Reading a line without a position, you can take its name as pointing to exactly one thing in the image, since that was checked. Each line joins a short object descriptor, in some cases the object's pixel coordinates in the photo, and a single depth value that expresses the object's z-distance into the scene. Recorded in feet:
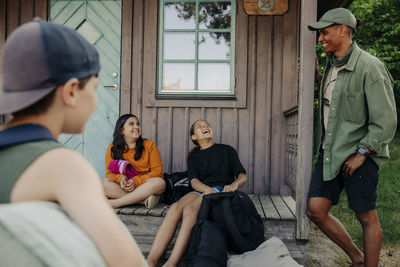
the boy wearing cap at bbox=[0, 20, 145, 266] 2.24
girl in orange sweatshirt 11.49
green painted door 14.84
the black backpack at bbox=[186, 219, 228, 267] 8.54
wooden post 10.12
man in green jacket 8.20
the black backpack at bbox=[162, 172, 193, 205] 12.01
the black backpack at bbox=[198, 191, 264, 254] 9.53
